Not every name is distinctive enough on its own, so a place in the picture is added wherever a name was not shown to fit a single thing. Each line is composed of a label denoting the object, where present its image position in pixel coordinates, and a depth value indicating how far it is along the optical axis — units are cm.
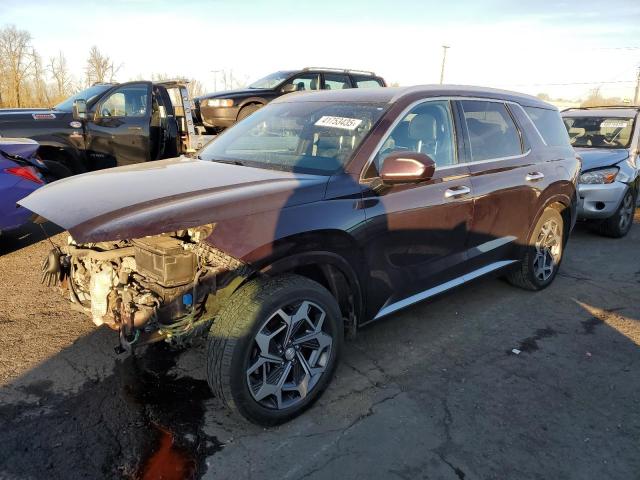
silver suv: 679
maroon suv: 247
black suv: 981
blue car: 479
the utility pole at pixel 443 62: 3942
